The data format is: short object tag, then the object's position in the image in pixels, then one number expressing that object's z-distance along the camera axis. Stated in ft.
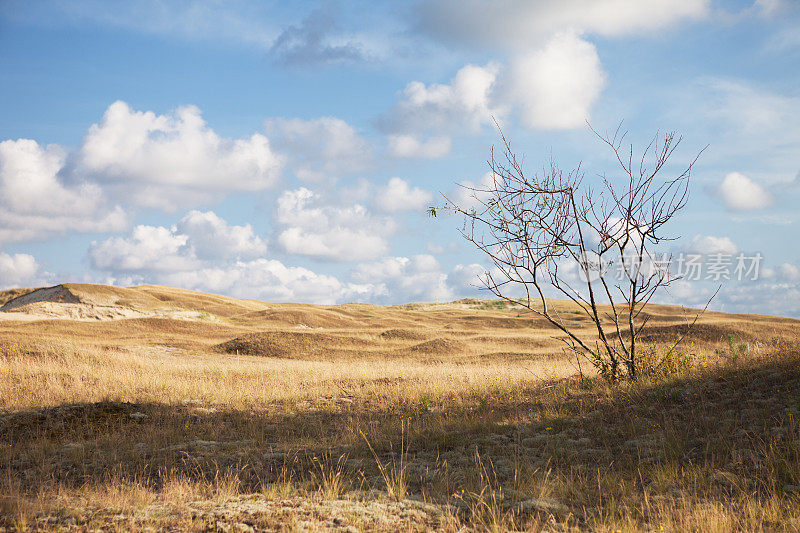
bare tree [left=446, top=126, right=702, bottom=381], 36.40
